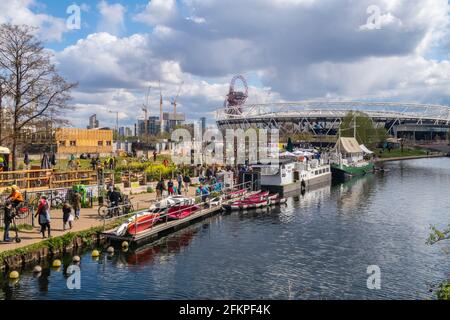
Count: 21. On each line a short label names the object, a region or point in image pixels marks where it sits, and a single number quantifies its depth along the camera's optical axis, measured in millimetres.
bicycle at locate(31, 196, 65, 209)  36000
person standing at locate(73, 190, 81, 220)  32250
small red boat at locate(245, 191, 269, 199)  49797
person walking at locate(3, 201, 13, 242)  25250
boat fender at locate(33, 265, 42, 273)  23750
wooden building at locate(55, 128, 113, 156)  86806
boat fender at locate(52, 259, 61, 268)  24870
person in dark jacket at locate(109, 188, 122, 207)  34500
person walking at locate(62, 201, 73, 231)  28953
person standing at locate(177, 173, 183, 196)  46406
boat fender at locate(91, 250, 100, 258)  27294
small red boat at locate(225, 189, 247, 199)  49709
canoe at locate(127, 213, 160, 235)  31438
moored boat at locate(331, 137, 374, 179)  84006
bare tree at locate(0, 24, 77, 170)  40156
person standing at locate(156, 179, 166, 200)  42688
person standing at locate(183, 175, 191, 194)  48925
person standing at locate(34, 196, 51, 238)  26812
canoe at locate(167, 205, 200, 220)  37062
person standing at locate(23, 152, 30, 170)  50738
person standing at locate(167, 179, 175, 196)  43628
